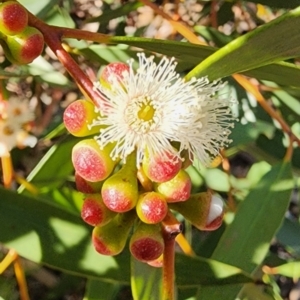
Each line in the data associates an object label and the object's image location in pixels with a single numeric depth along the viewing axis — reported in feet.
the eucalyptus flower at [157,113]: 0.28
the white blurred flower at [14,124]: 0.41
